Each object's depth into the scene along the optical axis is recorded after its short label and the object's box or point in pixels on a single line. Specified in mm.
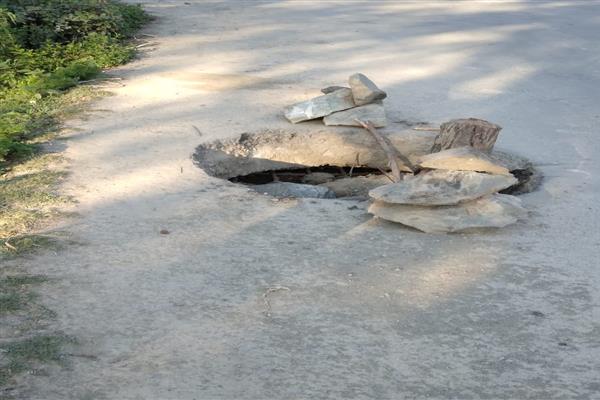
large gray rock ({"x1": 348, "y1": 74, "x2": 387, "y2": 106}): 7270
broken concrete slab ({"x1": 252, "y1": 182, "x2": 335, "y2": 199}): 6297
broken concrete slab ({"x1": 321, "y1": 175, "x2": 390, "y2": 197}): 6547
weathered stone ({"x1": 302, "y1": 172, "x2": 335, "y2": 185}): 7024
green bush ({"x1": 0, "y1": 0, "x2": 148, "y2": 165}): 7551
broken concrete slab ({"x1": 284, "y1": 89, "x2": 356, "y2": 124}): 7258
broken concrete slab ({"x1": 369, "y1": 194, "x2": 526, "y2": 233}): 5195
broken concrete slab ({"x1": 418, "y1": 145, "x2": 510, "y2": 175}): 5539
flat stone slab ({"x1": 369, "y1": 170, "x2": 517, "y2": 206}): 5305
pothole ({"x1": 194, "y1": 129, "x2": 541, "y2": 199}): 6730
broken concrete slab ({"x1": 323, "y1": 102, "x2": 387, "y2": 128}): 7129
